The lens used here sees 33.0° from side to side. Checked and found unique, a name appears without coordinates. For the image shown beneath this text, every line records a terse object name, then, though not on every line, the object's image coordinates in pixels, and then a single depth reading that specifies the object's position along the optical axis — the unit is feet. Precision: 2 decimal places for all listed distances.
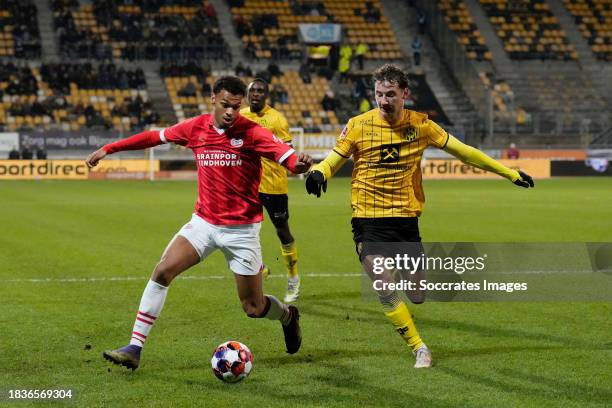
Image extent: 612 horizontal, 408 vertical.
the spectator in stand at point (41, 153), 133.49
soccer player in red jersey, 23.85
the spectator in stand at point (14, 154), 131.85
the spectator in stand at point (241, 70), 157.08
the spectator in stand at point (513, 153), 145.59
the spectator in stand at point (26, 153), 132.77
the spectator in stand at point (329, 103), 157.69
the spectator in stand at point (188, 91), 153.79
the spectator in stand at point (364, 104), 148.89
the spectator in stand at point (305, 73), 163.32
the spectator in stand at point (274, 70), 162.27
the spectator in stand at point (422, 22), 179.92
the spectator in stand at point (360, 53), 167.53
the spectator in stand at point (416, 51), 170.60
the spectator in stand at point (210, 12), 170.09
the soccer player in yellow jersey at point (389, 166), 25.26
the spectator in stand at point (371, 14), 182.60
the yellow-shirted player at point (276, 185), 36.01
